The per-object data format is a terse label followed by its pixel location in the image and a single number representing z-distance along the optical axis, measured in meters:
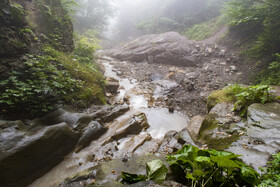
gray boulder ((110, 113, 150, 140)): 4.68
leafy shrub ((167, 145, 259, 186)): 1.46
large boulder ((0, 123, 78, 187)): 2.75
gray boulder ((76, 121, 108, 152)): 4.07
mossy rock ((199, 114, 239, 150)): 2.95
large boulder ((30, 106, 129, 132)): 3.98
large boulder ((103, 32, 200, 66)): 11.88
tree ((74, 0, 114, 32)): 18.67
